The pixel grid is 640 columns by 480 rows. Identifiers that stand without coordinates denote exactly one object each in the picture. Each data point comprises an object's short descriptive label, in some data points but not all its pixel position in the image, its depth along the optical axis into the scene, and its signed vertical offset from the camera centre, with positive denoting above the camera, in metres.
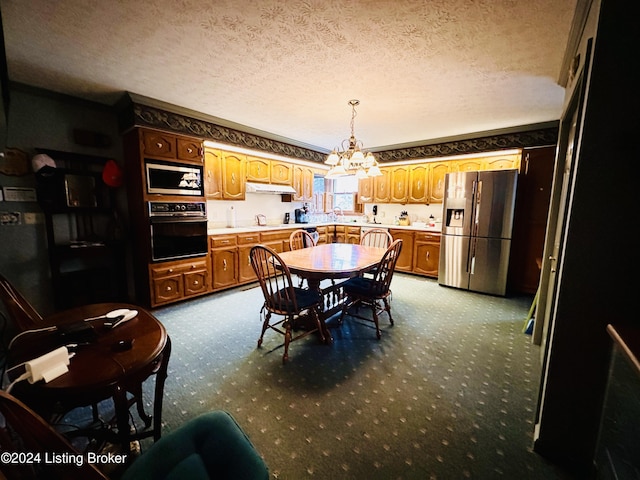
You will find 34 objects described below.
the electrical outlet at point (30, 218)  2.87 -0.16
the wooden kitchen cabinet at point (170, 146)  3.14 +0.73
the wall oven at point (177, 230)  3.27 -0.32
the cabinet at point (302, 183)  5.45 +0.51
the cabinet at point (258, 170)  4.59 +0.65
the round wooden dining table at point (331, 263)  2.39 -0.54
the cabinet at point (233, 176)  4.25 +0.49
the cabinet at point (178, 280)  3.31 -0.98
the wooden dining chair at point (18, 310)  1.35 -0.55
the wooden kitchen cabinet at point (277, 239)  4.57 -0.58
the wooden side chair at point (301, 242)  3.60 -0.51
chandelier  2.87 +0.50
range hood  4.71 +0.33
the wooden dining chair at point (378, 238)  3.90 -0.46
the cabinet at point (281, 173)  4.98 +0.65
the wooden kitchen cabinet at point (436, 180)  4.95 +0.54
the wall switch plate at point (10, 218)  2.75 -0.16
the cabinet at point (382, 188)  5.68 +0.44
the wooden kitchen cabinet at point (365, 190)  5.96 +0.41
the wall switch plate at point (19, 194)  2.76 +0.09
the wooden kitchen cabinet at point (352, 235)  5.80 -0.59
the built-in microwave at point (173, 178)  3.21 +0.34
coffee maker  5.70 -0.18
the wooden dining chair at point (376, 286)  2.69 -0.84
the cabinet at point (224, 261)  3.93 -0.83
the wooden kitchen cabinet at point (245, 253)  4.26 -0.76
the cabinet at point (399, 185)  5.43 +0.49
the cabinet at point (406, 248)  5.08 -0.76
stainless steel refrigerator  3.91 -0.31
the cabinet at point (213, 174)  4.02 +0.49
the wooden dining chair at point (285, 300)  2.30 -0.85
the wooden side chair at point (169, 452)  0.66 -0.79
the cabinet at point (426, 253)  4.79 -0.81
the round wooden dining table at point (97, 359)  0.94 -0.62
